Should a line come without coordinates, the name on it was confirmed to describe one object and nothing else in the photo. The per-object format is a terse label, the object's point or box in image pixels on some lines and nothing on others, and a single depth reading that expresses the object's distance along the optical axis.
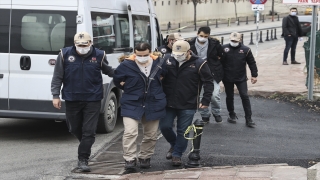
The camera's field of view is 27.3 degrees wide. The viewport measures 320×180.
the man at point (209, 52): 10.19
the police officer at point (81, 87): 7.81
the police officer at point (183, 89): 7.88
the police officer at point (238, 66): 10.66
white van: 9.34
